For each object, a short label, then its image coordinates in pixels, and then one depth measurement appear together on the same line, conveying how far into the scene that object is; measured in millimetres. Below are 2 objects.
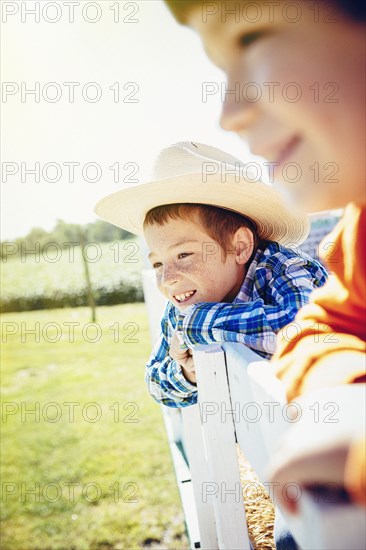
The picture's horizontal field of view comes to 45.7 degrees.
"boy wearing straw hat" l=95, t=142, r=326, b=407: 1394
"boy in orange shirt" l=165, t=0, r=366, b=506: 617
